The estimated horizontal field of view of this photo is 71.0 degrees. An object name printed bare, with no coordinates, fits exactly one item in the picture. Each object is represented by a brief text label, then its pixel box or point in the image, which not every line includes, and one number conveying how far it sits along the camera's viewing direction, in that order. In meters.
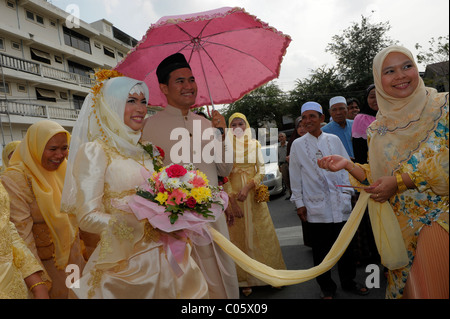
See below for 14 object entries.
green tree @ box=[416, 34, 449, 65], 10.06
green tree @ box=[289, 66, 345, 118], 30.81
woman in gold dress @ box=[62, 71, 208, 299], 1.91
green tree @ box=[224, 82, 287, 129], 38.78
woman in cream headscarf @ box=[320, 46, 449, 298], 1.95
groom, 2.81
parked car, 11.42
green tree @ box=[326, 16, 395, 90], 30.28
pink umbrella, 2.93
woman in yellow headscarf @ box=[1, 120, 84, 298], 2.93
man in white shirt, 3.69
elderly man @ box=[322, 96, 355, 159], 5.02
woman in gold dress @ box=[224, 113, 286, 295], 4.43
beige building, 22.30
